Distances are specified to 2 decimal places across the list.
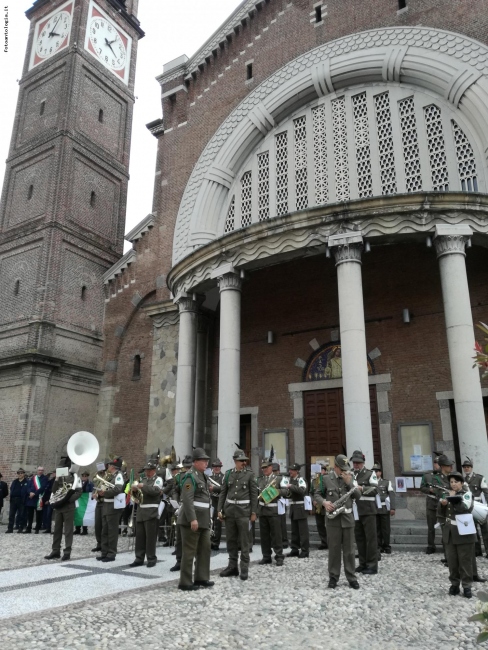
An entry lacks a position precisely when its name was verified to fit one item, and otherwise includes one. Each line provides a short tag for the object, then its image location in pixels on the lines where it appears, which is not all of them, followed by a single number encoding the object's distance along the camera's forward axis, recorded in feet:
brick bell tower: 66.18
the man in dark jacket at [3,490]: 54.80
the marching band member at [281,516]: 32.12
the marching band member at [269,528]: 30.40
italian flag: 48.49
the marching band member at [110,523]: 30.83
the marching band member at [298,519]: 33.06
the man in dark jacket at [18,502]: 52.03
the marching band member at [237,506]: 26.68
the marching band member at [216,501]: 36.35
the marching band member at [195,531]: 23.41
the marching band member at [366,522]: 27.63
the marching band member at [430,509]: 33.47
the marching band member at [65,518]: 32.42
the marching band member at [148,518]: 29.17
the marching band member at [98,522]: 34.71
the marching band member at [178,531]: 25.48
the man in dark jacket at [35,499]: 51.55
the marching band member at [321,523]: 34.56
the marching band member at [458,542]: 22.38
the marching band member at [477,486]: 31.89
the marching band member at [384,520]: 34.40
